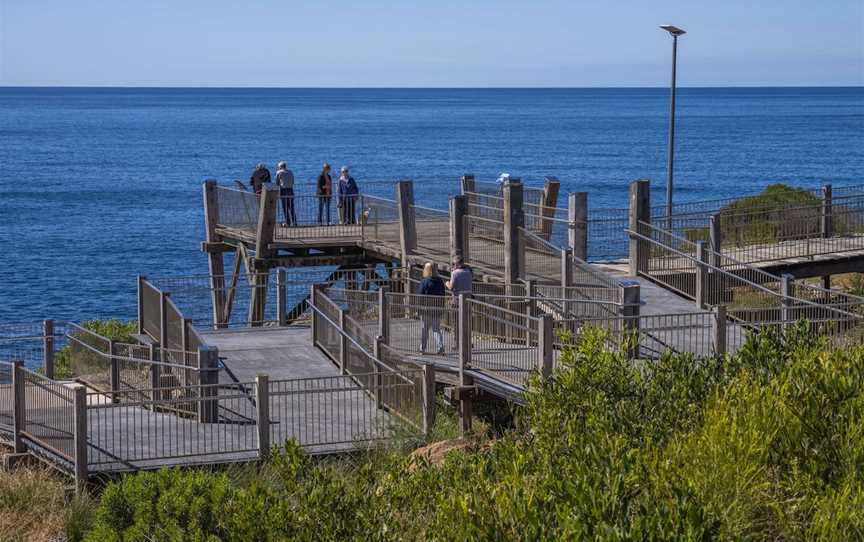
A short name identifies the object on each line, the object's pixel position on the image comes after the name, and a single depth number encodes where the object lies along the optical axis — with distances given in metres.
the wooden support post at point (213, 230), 32.12
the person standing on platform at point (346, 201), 32.31
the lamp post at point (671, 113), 30.97
